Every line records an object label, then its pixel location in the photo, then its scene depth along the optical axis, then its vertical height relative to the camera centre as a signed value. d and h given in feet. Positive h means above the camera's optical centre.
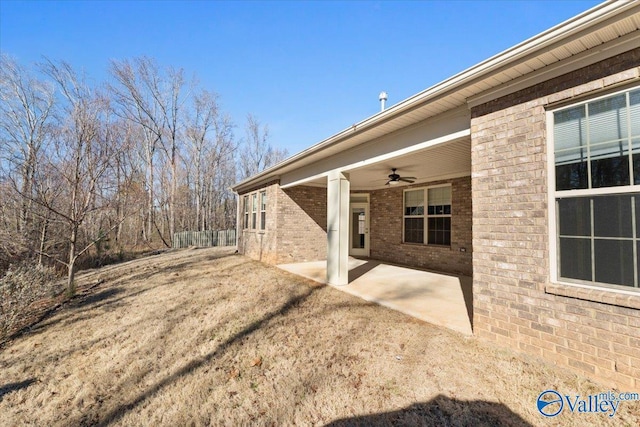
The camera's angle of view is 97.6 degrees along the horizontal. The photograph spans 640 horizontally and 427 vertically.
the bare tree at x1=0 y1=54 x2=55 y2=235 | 39.45 +16.65
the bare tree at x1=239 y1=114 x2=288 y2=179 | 103.55 +26.42
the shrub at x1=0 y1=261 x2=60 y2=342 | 16.85 -5.02
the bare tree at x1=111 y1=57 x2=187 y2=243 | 75.61 +31.49
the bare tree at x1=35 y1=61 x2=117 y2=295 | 24.49 +6.10
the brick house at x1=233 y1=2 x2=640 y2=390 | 8.56 +1.39
